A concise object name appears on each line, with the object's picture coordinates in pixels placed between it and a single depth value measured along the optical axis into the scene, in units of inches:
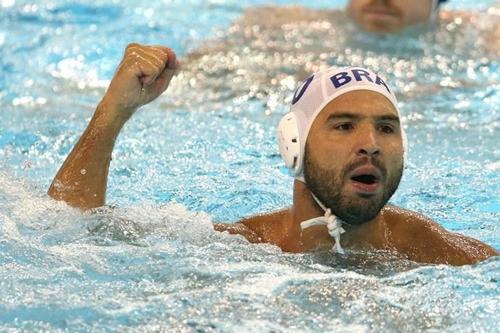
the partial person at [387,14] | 557.3
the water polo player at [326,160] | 272.7
